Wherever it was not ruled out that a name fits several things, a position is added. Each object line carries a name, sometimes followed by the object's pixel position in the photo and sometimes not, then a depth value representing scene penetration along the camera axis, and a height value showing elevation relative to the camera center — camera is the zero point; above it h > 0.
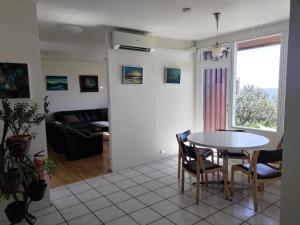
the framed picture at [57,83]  6.98 +0.27
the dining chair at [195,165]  2.82 -1.01
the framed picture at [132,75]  4.02 +0.29
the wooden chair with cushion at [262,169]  2.54 -1.01
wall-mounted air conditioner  3.78 +0.87
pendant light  3.12 +0.57
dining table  2.78 -0.70
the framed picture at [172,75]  4.65 +0.32
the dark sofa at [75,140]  4.77 -1.11
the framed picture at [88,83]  7.66 +0.28
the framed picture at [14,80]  2.51 +0.13
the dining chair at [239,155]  3.43 -1.02
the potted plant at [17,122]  2.19 -0.32
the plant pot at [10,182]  2.10 -0.85
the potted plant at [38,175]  2.35 -0.92
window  3.94 +0.11
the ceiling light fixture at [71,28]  3.56 +1.01
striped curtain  4.72 -0.19
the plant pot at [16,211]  2.26 -1.22
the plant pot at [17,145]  2.20 -0.53
